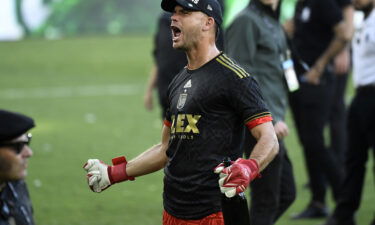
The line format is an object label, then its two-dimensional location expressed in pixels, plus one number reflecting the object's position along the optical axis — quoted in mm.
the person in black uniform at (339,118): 20391
